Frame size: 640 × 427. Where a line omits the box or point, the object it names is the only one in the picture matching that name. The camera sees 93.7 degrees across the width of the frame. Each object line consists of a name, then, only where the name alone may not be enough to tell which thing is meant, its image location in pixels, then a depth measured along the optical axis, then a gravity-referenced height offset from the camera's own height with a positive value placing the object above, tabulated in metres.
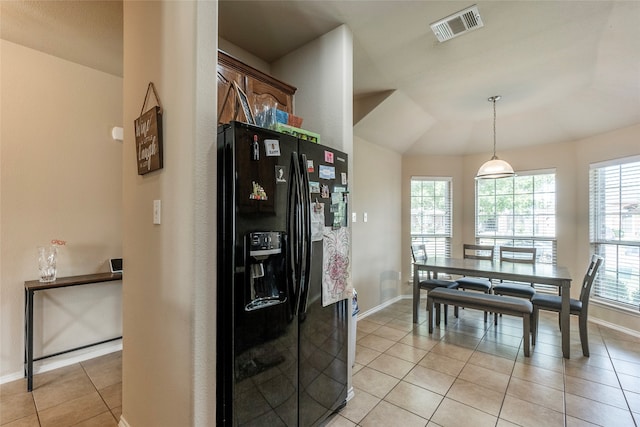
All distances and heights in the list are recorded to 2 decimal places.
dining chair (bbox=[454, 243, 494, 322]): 3.79 -0.92
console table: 2.18 -0.59
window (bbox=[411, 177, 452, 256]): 5.03 -0.04
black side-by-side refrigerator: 1.36 -0.34
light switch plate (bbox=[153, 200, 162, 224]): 1.50 +0.01
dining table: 2.81 -0.64
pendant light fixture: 3.30 +0.46
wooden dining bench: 2.81 -0.92
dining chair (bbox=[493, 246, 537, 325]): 3.51 -0.91
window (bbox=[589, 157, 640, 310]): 3.43 -0.19
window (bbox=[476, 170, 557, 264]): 4.38 -0.01
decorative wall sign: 1.49 +0.39
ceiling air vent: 2.09 +1.38
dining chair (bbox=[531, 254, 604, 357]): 2.82 -0.92
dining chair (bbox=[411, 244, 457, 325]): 3.83 -0.92
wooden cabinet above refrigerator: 1.77 +0.86
